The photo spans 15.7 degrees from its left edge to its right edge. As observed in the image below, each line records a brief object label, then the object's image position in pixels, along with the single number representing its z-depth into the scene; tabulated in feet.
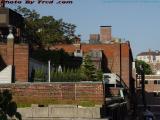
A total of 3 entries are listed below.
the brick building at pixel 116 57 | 265.13
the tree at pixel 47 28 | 320.99
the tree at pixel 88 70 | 184.55
